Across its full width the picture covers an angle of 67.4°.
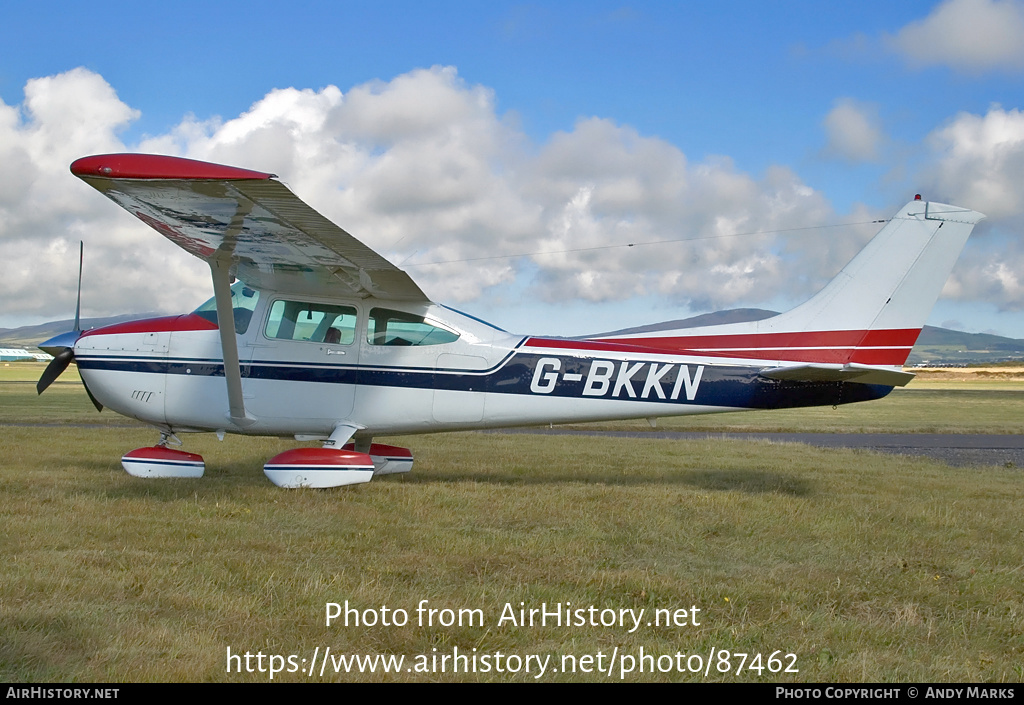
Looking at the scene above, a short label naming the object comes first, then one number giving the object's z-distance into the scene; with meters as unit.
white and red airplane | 8.32
